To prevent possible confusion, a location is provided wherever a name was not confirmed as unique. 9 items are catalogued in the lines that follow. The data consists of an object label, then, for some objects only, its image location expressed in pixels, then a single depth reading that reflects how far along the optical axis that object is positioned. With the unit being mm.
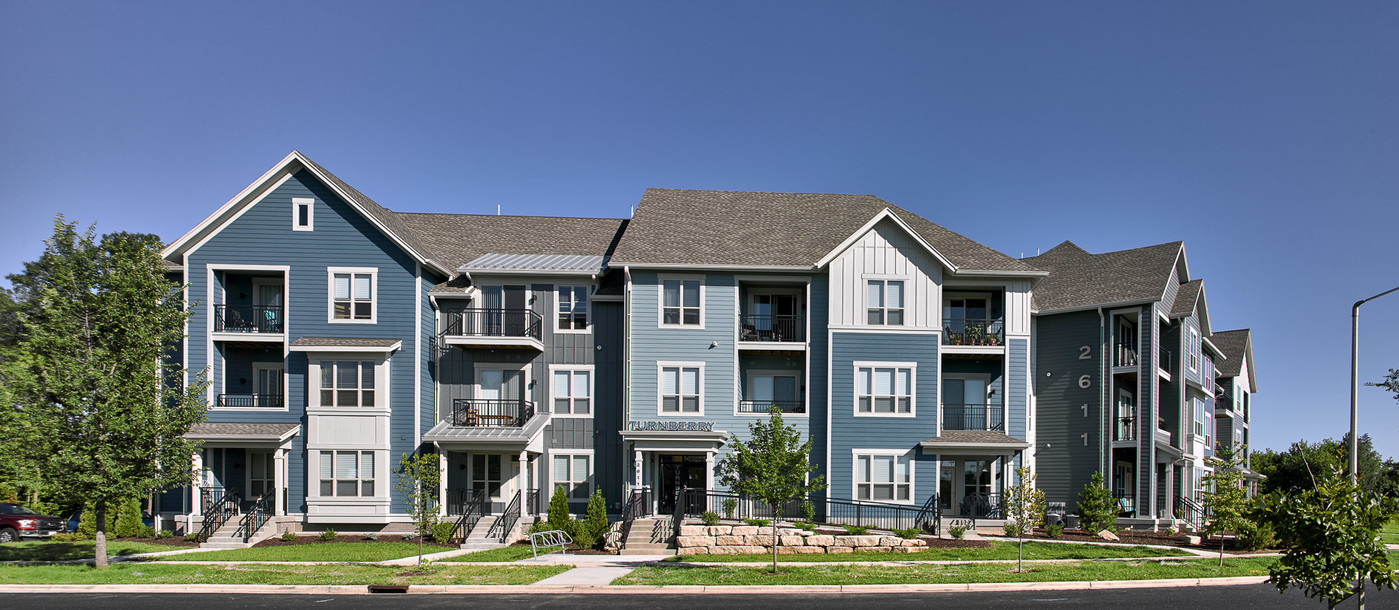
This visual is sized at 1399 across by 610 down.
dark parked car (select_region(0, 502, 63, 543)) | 30328
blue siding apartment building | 30422
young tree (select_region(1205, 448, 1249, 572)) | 25281
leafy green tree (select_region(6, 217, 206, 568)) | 22594
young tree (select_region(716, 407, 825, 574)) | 23297
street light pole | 21547
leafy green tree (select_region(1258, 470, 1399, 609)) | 12688
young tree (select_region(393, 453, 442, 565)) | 24031
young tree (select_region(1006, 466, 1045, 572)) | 23734
